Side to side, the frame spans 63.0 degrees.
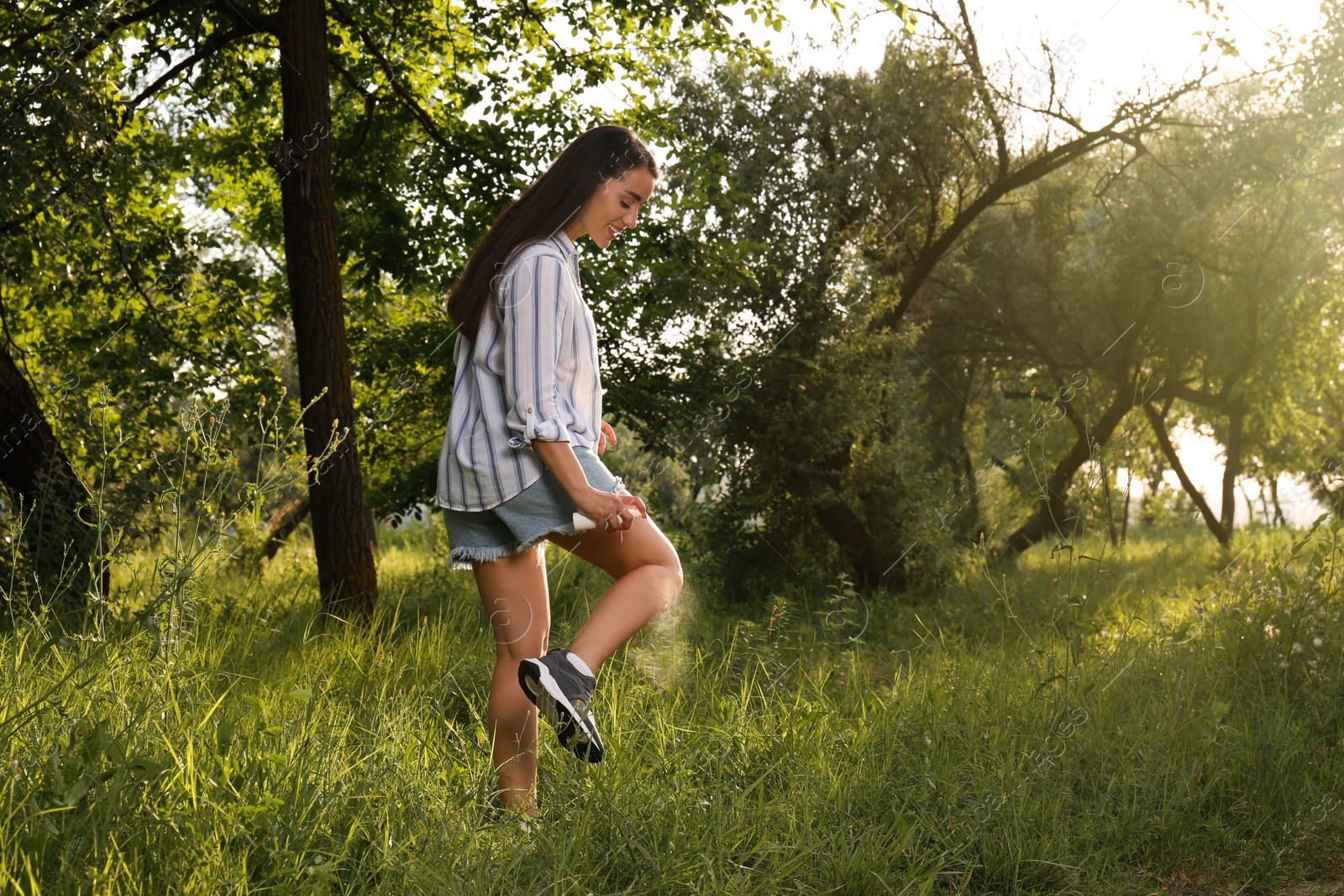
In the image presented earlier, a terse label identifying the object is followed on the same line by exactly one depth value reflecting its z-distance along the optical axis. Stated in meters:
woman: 2.80
